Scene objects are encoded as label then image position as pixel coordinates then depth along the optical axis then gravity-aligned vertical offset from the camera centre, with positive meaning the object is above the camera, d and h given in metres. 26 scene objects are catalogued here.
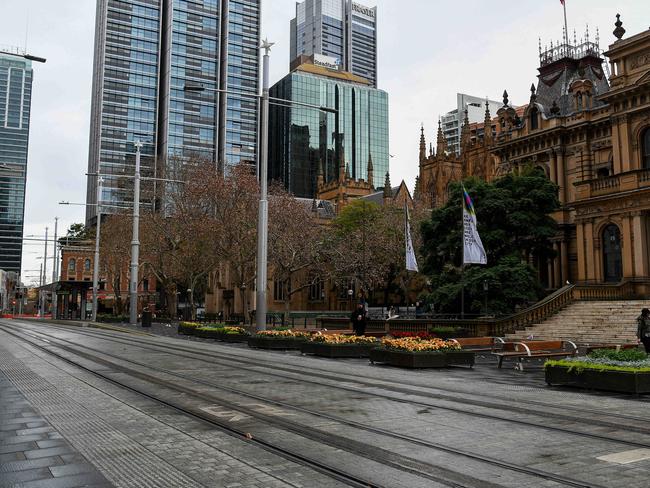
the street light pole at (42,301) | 89.62 +0.02
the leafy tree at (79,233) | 82.54 +11.25
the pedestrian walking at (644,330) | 19.23 -0.79
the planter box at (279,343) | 25.56 -1.70
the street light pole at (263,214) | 25.78 +3.88
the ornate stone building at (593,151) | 35.91 +11.35
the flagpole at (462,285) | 31.92 +1.05
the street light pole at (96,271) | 50.41 +2.57
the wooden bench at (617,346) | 17.77 -1.25
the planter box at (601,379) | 12.60 -1.64
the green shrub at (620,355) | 13.35 -1.12
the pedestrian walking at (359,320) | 25.61 -0.69
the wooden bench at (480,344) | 22.73 -1.53
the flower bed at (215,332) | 30.38 -1.58
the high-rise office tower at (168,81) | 128.12 +49.13
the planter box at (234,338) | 30.14 -1.76
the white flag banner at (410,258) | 30.81 +2.38
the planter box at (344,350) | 22.08 -1.71
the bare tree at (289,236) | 43.53 +4.95
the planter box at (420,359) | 18.16 -1.68
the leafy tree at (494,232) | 34.78 +4.58
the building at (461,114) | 151.25 +49.57
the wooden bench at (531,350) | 17.97 -1.44
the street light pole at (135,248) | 40.53 +3.68
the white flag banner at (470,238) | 28.70 +3.18
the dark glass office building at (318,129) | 148.00 +44.48
